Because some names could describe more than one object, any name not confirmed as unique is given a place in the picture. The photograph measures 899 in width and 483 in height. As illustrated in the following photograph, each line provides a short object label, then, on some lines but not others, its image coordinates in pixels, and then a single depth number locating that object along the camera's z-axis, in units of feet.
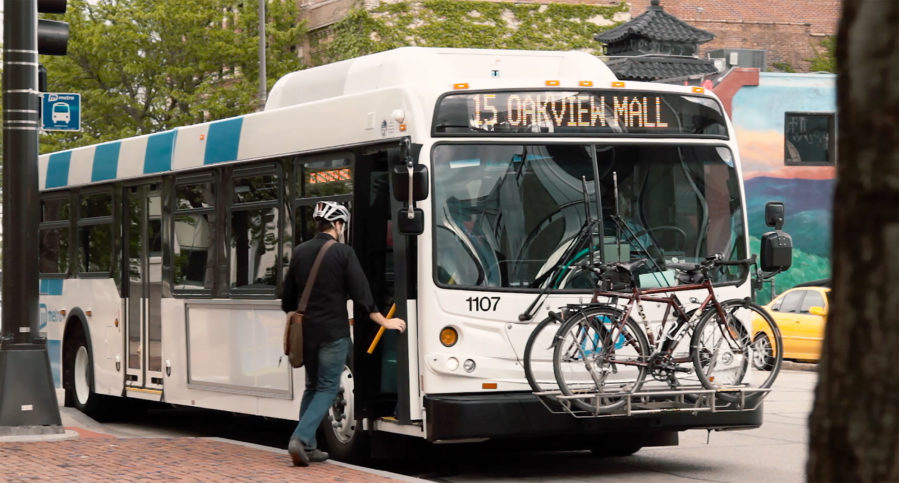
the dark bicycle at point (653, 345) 31.96
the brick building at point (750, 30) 222.48
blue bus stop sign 41.60
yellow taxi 79.87
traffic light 40.68
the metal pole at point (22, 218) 39.88
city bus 32.94
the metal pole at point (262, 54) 120.37
